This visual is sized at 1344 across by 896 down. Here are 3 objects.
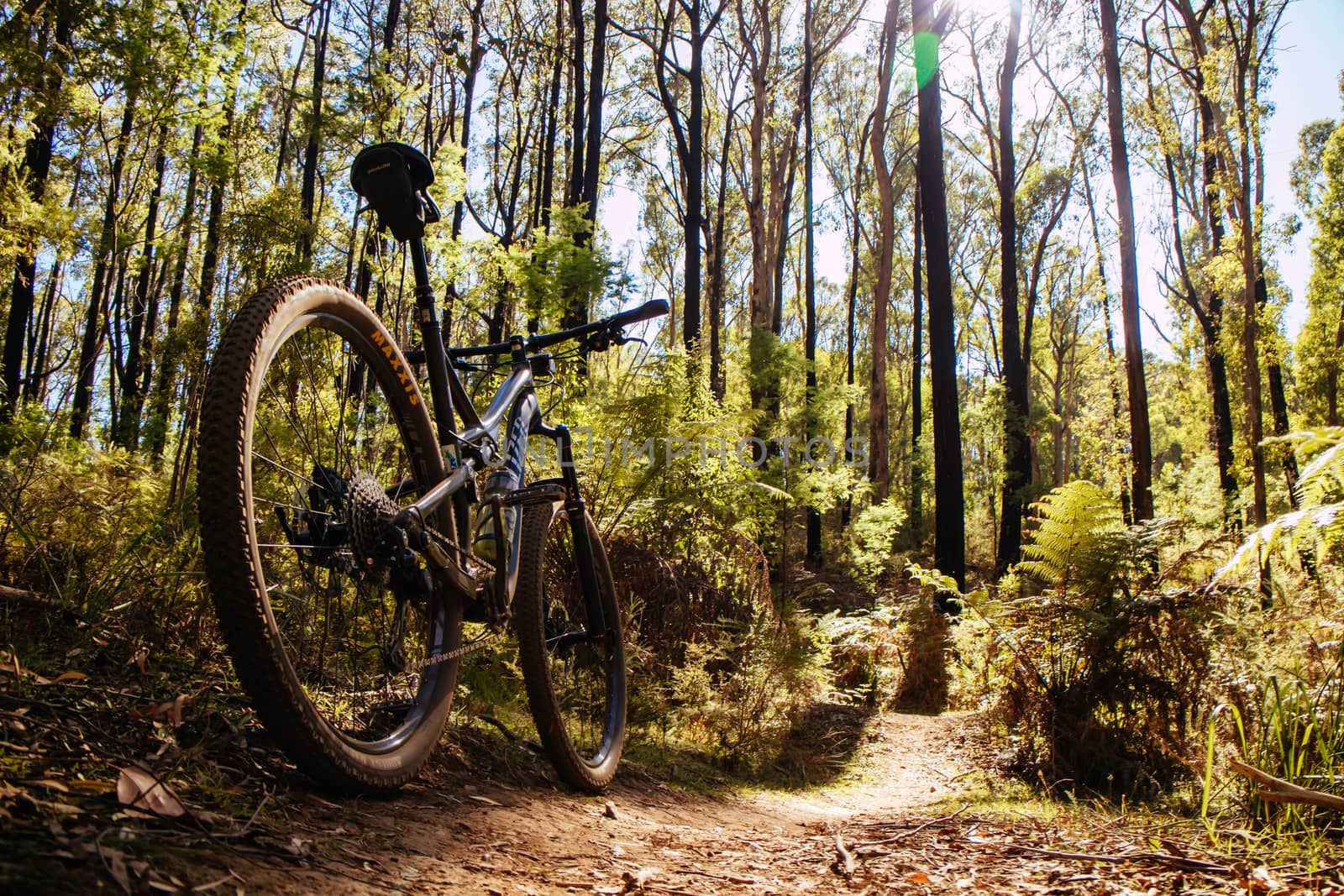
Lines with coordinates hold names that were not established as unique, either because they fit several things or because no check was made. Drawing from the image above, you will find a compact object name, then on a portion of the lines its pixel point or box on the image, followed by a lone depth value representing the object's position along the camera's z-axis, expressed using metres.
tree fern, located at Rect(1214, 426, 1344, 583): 2.60
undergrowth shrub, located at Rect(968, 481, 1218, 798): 4.03
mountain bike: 1.62
